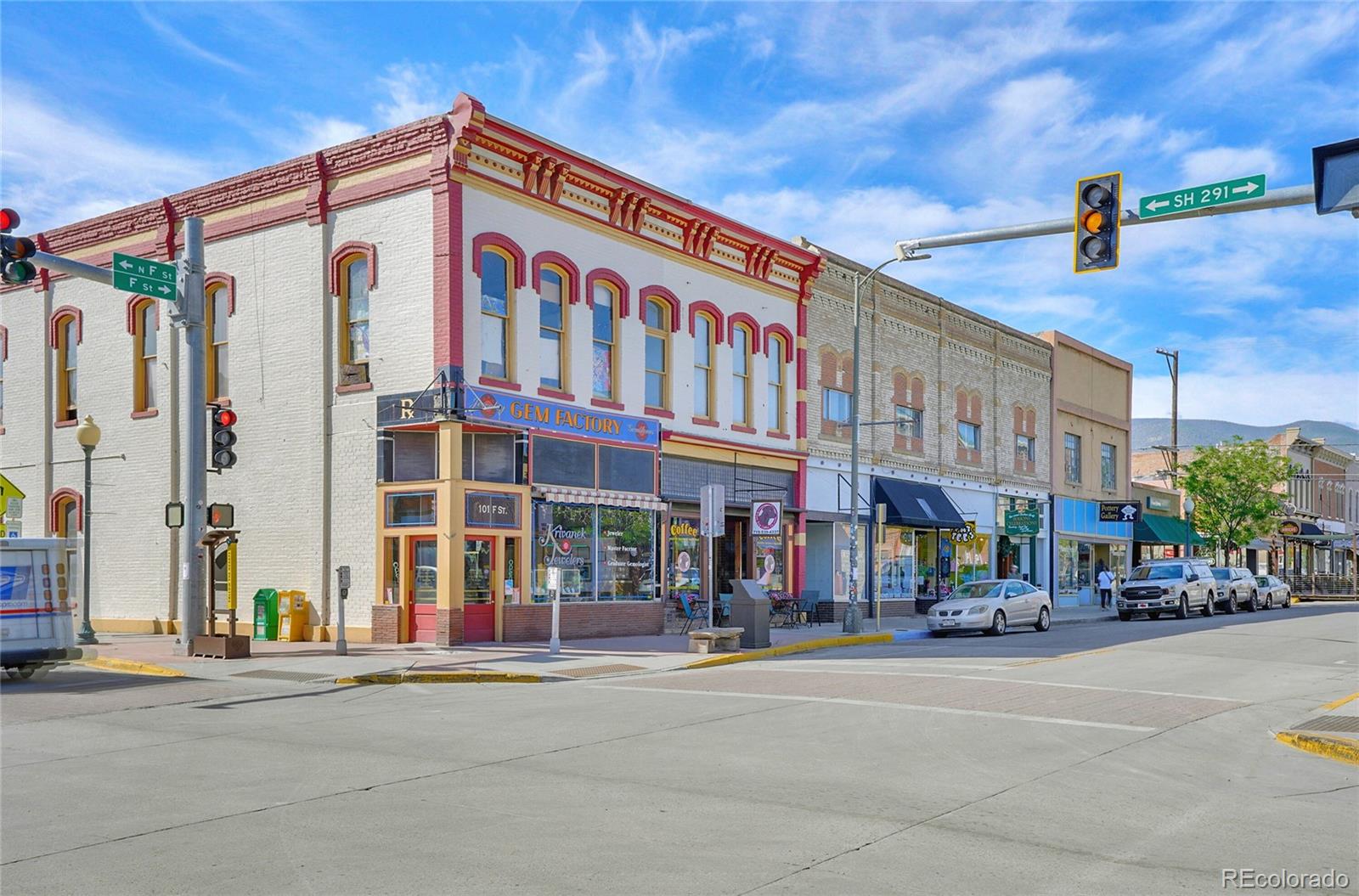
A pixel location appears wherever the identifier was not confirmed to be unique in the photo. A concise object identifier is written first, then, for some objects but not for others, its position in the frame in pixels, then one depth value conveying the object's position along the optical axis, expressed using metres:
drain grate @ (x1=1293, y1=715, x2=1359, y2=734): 12.33
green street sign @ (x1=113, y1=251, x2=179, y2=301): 18.88
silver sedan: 28.19
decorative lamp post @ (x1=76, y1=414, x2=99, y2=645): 22.84
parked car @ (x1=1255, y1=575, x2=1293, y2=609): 44.54
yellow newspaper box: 23.27
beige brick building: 33.19
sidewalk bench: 21.39
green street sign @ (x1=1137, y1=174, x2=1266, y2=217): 12.06
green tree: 54.97
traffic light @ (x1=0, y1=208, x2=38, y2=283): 15.52
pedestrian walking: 43.34
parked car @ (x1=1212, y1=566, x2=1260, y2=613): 41.00
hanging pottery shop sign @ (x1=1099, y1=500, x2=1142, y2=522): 48.03
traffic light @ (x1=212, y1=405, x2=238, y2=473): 19.58
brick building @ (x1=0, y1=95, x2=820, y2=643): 22.20
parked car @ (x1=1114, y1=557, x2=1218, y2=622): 36.44
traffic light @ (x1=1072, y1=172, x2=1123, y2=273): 13.16
